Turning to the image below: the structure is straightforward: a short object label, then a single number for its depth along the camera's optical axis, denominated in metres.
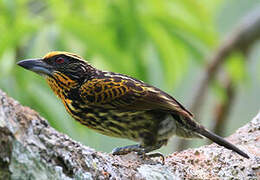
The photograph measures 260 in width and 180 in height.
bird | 7.98
